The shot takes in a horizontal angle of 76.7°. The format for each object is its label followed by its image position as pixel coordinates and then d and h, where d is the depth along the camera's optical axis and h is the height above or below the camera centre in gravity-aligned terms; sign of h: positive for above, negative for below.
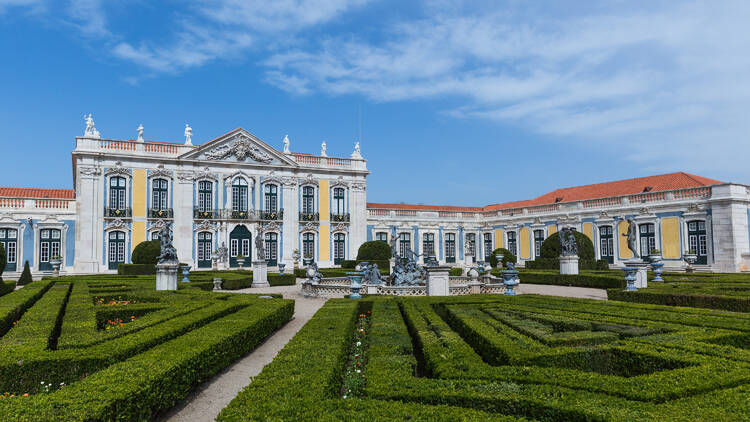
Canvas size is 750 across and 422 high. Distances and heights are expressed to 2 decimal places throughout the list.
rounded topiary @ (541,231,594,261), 22.86 -0.60
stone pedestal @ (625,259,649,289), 13.68 -1.12
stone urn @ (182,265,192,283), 17.77 -1.25
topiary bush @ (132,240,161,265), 24.52 -0.48
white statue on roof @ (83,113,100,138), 27.57 +6.69
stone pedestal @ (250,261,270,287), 18.75 -1.32
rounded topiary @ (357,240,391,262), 28.30 -0.80
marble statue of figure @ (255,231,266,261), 19.95 -0.27
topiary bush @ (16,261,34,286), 19.34 -1.34
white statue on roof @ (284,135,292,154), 32.28 +6.55
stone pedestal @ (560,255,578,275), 18.52 -1.19
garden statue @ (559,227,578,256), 18.77 -0.38
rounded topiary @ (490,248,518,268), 28.59 -1.27
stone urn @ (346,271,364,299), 12.30 -1.24
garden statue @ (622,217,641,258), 16.12 -0.09
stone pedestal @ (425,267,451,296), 12.79 -1.18
